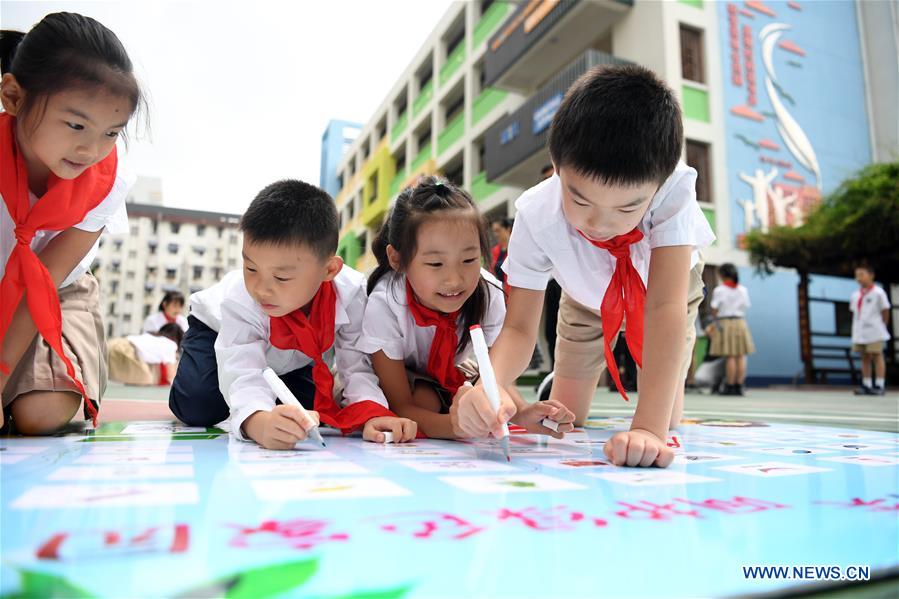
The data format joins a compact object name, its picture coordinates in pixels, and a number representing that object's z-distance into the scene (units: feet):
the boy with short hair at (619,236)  2.59
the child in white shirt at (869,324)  13.66
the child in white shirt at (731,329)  13.15
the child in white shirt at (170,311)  15.97
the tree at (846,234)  16.40
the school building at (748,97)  18.53
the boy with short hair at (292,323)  3.23
